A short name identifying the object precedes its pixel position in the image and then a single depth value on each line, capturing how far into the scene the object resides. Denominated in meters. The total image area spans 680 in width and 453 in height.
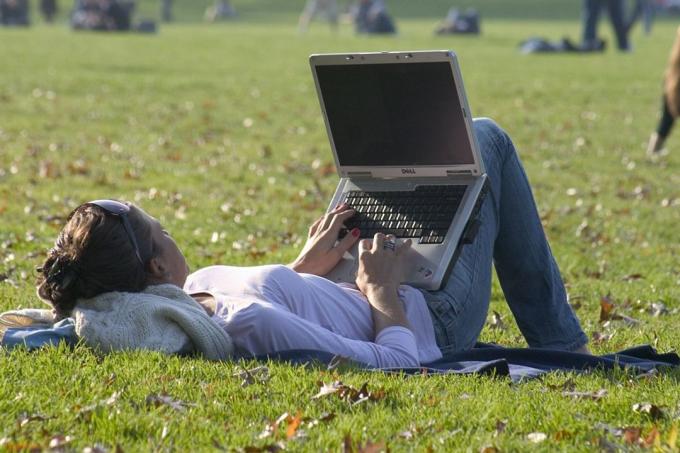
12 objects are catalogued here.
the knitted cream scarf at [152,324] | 8.99
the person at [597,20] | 61.50
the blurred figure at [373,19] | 80.81
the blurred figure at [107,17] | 78.87
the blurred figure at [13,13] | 85.62
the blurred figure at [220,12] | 109.25
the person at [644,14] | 67.94
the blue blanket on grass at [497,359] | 9.37
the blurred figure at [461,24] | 80.75
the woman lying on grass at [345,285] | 8.93
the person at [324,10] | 88.68
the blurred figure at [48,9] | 97.00
